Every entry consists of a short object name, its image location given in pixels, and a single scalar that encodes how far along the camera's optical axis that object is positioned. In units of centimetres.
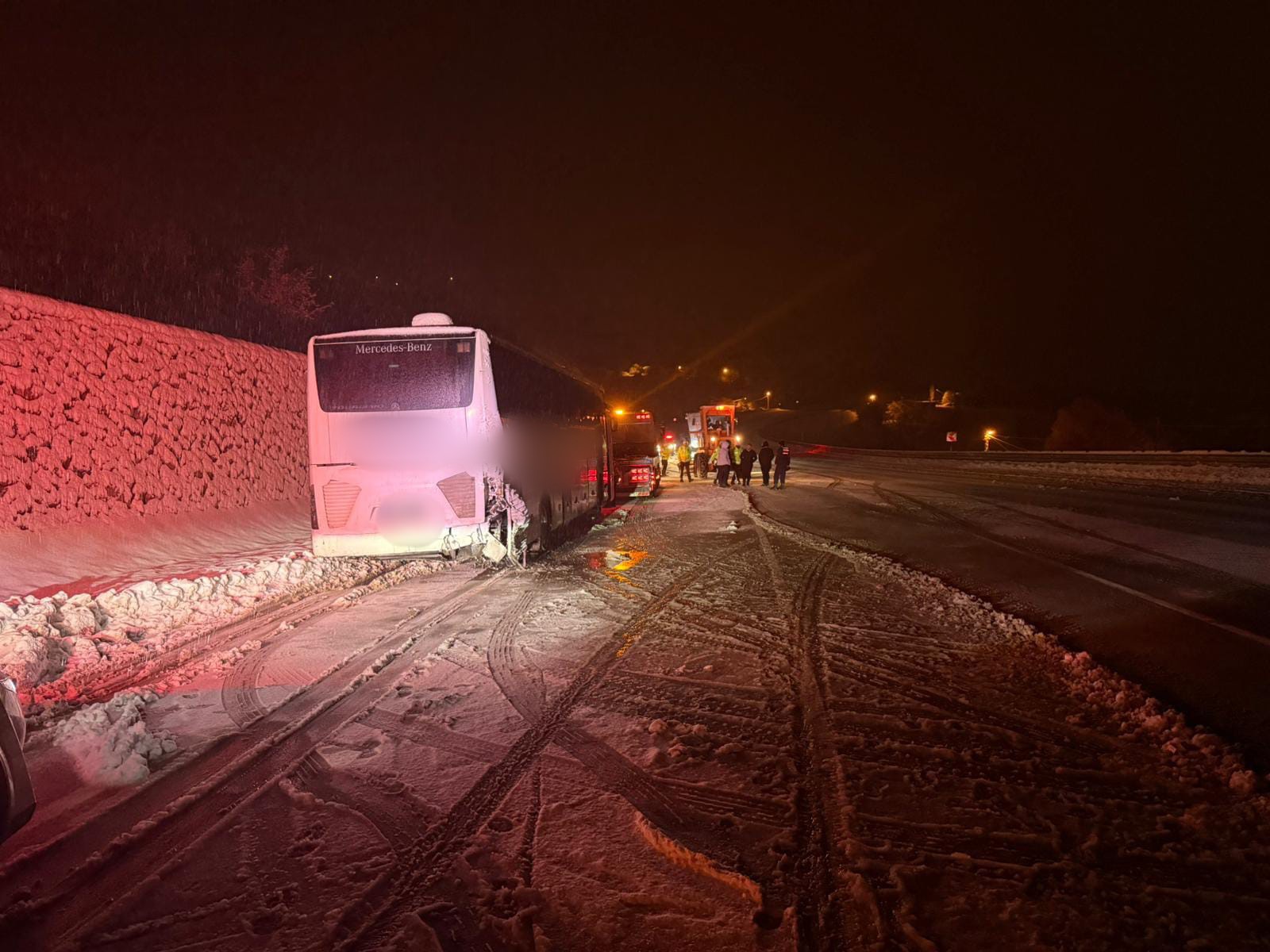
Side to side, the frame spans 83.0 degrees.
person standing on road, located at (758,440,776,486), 2707
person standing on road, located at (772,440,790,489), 2622
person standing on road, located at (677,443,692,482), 3359
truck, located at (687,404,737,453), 4100
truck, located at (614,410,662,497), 2555
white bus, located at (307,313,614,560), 947
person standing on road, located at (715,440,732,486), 2580
